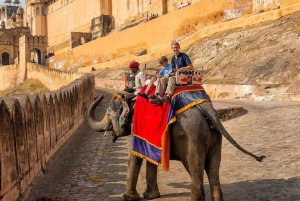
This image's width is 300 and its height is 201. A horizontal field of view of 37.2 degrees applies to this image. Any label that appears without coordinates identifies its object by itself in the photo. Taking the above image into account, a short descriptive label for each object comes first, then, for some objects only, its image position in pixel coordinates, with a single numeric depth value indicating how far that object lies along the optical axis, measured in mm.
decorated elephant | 5797
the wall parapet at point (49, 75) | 35644
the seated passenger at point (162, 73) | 6535
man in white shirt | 7281
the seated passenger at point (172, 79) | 6146
